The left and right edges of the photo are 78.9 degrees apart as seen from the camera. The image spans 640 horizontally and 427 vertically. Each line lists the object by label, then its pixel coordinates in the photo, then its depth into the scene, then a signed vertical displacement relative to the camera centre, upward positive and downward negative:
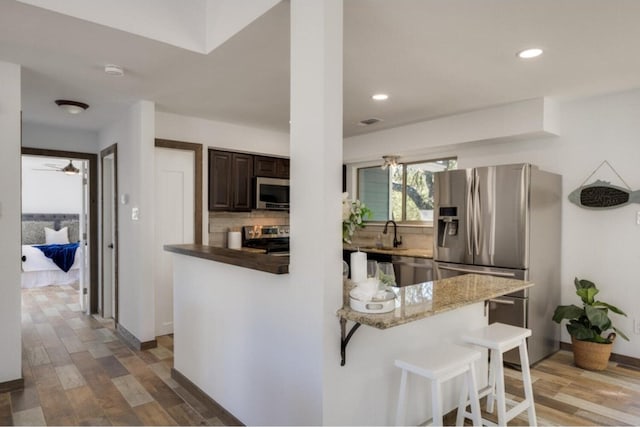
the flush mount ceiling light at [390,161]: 5.05 +0.64
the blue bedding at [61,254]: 6.95 -0.81
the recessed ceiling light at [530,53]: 2.58 +1.06
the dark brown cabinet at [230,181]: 4.64 +0.36
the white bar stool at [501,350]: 2.07 -0.80
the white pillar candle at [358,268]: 2.07 -0.31
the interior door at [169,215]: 4.16 -0.06
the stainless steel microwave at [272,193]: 5.03 +0.22
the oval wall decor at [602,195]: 3.45 +0.14
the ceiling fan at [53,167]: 8.37 +0.91
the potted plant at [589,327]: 3.27 -1.02
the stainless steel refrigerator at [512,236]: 3.38 -0.24
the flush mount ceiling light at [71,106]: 3.66 +0.99
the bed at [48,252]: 6.79 -0.78
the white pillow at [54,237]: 7.92 -0.57
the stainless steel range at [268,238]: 5.04 -0.39
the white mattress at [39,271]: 6.72 -1.10
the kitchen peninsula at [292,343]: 1.75 -0.72
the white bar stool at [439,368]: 1.73 -0.73
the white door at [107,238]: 4.86 -0.37
